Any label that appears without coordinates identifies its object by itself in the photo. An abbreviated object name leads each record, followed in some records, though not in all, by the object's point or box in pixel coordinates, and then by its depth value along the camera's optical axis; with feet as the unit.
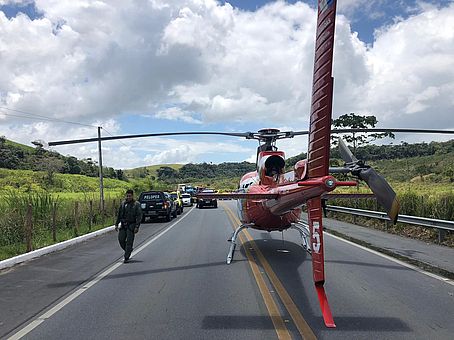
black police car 86.84
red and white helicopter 16.88
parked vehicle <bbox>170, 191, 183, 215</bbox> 113.13
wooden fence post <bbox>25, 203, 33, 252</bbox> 42.62
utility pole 83.19
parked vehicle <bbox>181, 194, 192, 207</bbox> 167.34
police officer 38.83
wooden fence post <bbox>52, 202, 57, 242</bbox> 49.83
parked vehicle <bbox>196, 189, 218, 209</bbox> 148.60
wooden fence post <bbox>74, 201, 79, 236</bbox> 59.09
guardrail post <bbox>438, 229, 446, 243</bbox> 45.57
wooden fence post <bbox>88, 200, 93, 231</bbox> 65.67
